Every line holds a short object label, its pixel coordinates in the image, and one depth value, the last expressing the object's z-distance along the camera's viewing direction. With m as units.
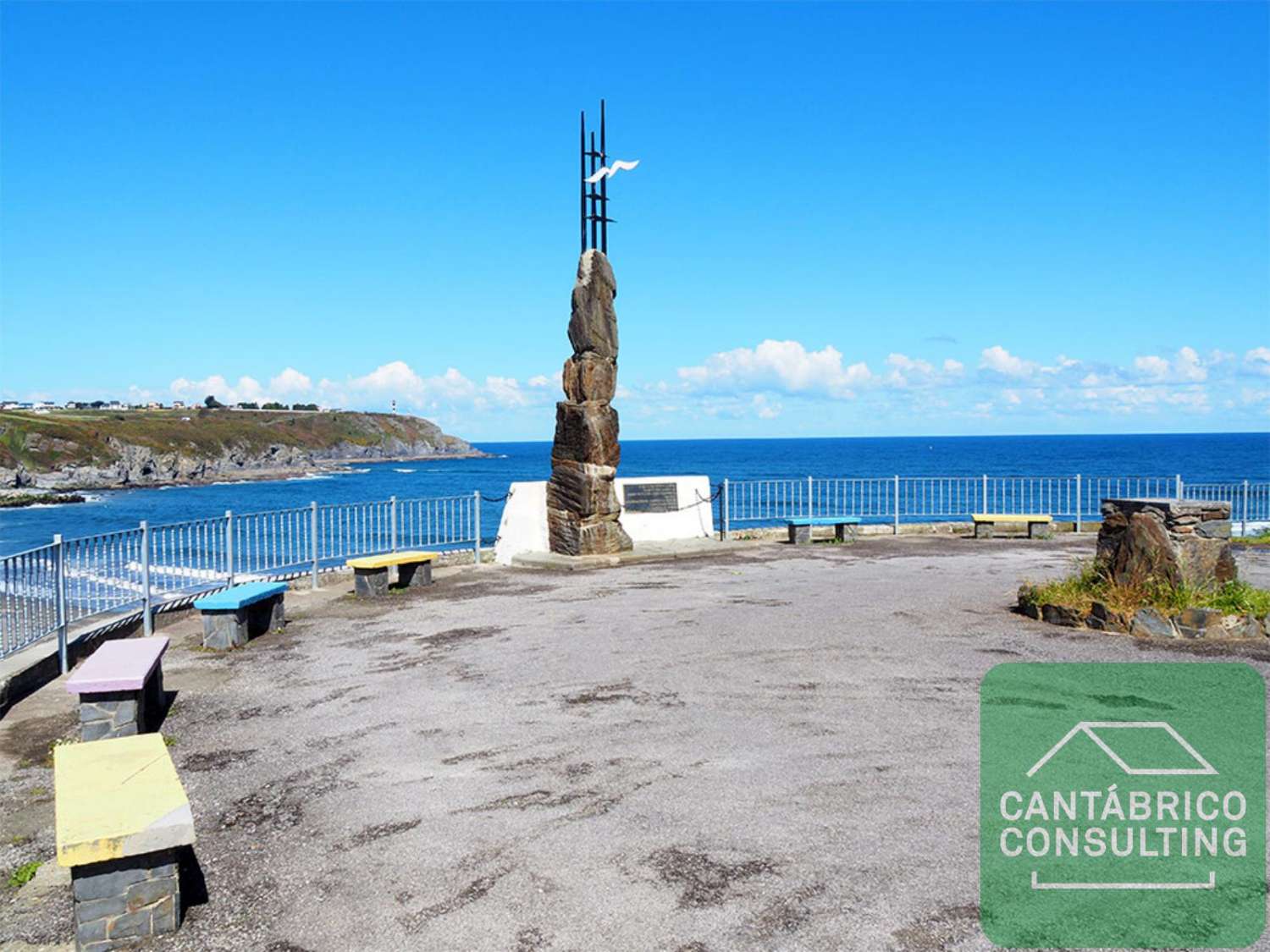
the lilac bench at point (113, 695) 7.00
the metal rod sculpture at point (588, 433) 16.98
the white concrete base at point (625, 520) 17.44
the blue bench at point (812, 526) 19.95
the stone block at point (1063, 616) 10.81
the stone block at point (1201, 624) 10.04
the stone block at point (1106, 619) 10.46
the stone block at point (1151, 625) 10.22
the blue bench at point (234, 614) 10.34
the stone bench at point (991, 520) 20.70
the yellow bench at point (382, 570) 13.73
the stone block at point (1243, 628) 10.01
